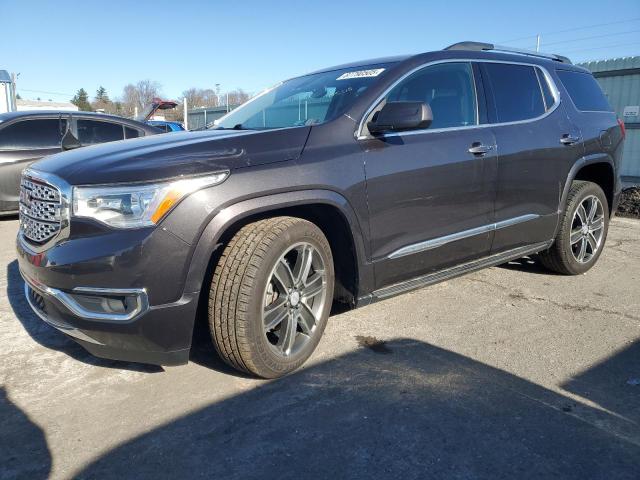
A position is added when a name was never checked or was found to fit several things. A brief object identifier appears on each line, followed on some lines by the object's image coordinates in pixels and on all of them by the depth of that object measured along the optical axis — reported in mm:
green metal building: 12211
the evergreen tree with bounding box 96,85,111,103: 78744
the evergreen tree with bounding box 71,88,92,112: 67600
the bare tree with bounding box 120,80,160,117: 69500
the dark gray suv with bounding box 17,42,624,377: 2518
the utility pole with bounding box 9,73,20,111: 18797
